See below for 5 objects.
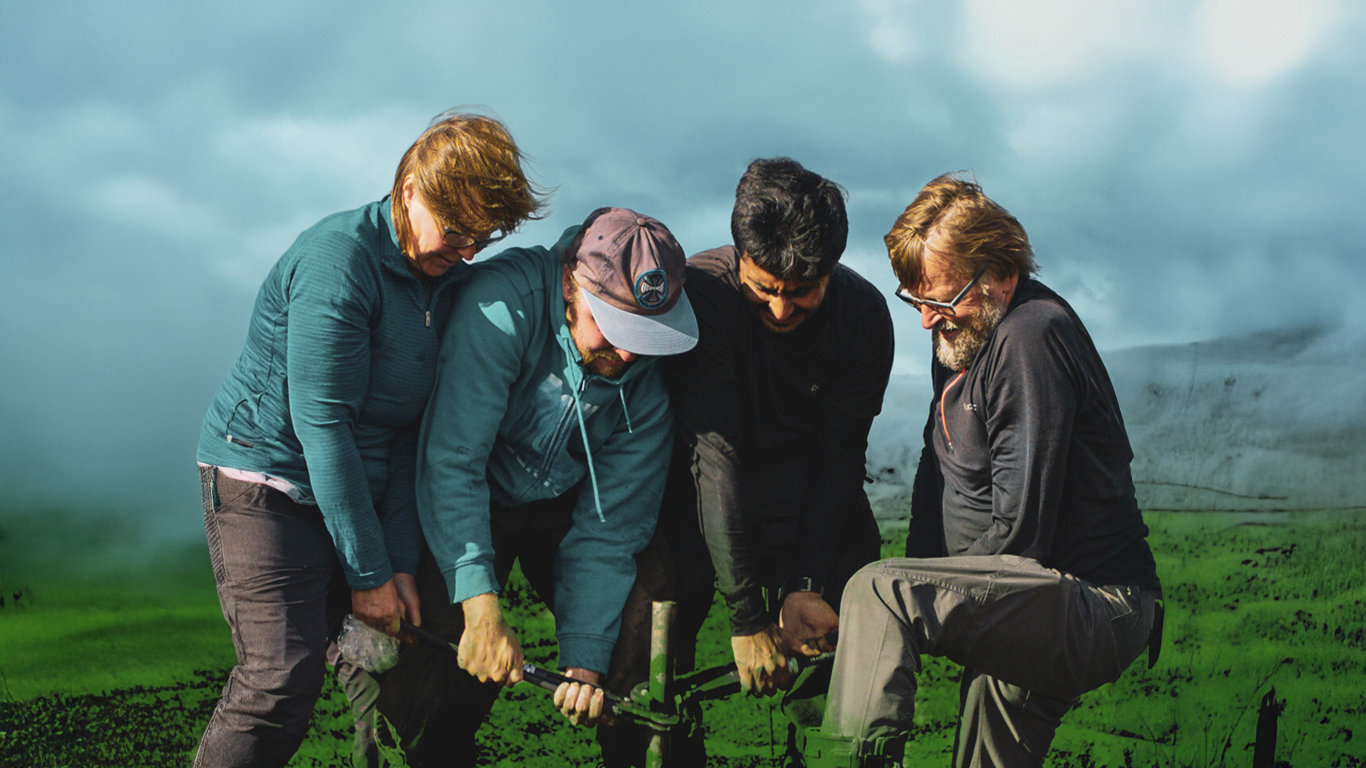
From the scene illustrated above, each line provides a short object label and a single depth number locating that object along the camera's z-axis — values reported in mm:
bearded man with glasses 2936
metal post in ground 3594
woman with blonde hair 3025
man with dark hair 3477
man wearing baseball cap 3322
